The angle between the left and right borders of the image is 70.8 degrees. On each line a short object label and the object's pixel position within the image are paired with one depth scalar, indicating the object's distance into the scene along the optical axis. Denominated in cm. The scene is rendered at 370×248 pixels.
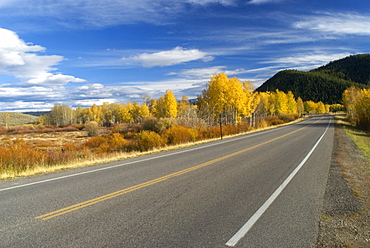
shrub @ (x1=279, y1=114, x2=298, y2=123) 7569
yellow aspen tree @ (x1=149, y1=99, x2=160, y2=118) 9391
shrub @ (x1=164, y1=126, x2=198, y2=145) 2151
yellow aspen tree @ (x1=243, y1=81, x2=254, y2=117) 5188
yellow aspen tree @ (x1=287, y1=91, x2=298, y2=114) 9338
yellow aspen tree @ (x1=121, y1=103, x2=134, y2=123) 10999
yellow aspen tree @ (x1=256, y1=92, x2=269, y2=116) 7566
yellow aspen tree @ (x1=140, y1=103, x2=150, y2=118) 9750
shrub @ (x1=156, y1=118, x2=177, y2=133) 3127
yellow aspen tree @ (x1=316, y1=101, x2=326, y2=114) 16425
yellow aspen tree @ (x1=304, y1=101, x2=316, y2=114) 15300
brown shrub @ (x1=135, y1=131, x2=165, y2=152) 1916
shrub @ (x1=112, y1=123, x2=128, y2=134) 5387
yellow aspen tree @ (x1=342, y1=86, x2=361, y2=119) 6900
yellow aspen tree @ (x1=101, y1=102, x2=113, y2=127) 12732
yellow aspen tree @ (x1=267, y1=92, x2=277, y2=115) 8388
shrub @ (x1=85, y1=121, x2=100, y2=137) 5948
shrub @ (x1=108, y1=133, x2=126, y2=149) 2288
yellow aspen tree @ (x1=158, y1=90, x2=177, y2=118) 7119
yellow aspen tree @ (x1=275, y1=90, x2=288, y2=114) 8388
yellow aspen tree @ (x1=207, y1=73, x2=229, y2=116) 4503
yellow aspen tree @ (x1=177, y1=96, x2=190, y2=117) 10947
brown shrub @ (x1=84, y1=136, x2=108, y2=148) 2965
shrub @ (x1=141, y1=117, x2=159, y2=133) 3419
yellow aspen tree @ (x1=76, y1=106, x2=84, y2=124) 14452
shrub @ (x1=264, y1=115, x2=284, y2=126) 5989
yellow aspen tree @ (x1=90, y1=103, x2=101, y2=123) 13300
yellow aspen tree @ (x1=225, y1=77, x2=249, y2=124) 4572
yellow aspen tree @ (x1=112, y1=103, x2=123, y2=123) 12425
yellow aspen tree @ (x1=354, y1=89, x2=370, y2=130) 4798
